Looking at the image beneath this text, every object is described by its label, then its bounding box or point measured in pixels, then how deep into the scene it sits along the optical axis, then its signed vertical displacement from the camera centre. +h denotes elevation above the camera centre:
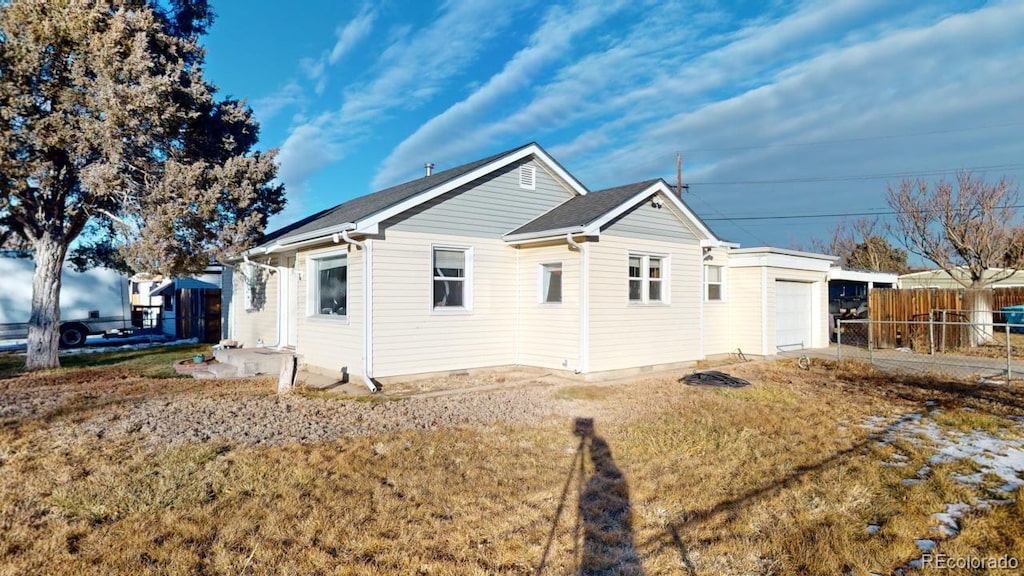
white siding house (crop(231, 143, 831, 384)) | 10.13 +0.53
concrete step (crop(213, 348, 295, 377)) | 11.55 -1.23
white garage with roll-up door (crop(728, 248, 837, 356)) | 14.34 +0.07
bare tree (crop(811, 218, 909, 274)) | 35.66 +3.22
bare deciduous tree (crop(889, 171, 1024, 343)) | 22.36 +2.99
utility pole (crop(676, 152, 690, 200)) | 25.25 +5.89
